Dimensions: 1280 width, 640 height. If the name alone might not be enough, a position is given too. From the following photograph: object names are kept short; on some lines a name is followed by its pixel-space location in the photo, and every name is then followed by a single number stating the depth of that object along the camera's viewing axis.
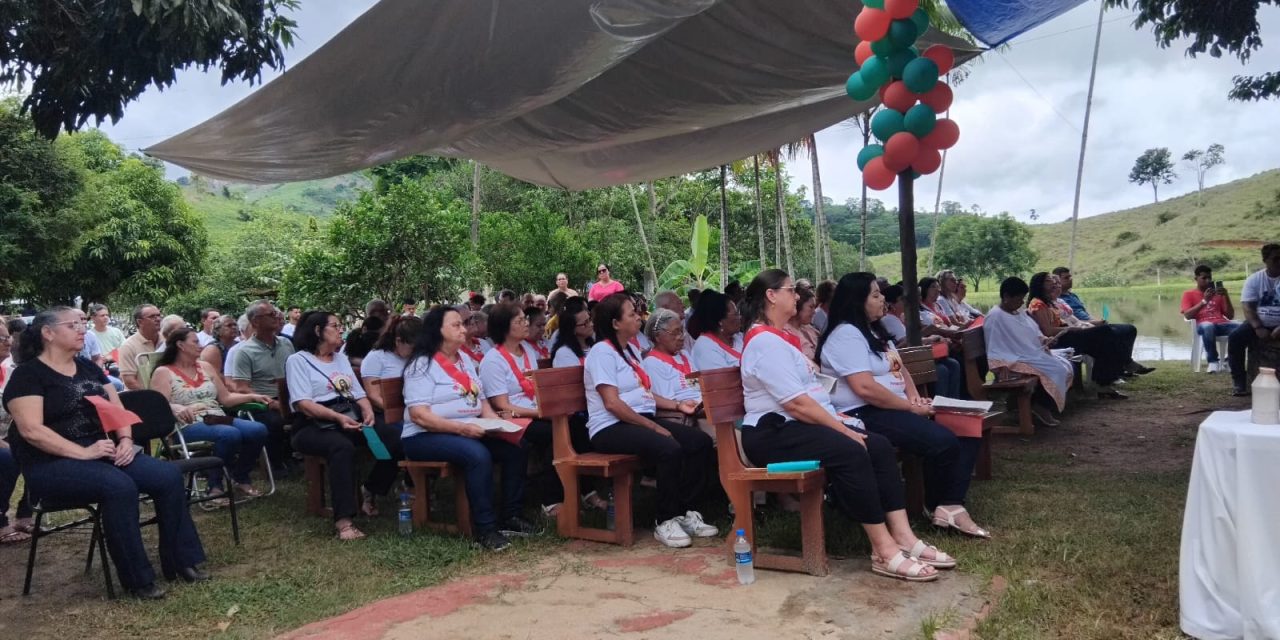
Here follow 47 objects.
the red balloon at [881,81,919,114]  6.12
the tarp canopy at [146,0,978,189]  5.20
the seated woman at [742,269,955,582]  4.08
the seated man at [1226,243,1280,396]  8.59
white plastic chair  11.71
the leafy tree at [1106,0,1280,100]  8.75
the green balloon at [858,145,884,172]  6.79
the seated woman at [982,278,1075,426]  7.82
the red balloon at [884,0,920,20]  5.68
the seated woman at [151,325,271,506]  6.19
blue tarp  6.30
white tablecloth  3.03
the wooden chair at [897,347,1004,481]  5.62
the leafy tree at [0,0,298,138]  5.13
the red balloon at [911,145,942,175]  6.32
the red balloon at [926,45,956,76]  6.20
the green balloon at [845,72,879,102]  6.23
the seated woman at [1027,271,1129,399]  9.42
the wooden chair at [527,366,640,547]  4.95
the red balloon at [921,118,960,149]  6.28
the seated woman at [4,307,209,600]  4.29
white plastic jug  3.22
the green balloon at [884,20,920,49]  5.84
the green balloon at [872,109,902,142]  6.26
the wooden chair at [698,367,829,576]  4.15
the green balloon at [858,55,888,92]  6.05
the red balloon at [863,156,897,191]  6.49
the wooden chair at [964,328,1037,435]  7.66
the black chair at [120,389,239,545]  5.00
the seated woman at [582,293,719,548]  5.03
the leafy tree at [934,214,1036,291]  58.22
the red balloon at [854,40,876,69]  6.07
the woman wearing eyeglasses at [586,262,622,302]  12.27
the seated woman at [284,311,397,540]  5.42
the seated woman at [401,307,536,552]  5.02
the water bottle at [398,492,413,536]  5.36
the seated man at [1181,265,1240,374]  11.36
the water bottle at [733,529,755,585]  4.01
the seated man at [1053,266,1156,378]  10.29
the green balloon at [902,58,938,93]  6.00
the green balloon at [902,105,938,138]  6.14
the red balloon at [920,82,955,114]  6.20
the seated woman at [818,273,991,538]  4.55
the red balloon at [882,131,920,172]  6.23
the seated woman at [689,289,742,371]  5.62
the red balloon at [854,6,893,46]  5.76
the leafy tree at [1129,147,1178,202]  79.00
